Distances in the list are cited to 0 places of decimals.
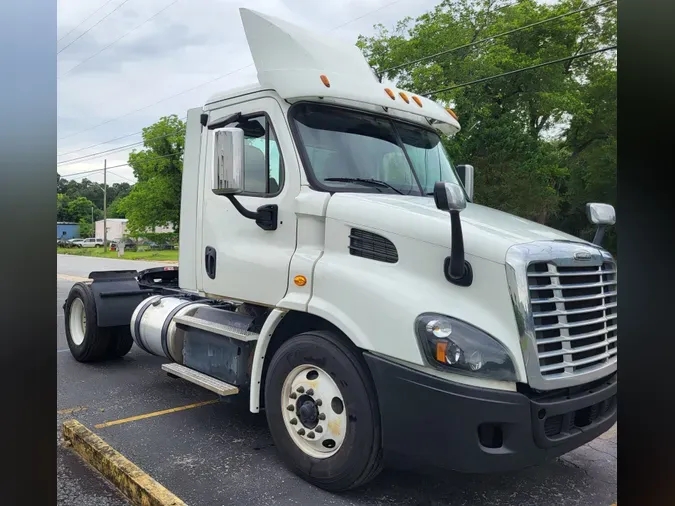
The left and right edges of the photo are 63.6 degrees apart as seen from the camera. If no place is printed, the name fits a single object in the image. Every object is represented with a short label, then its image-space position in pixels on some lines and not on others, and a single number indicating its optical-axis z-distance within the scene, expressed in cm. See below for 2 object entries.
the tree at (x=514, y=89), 1330
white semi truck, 294
